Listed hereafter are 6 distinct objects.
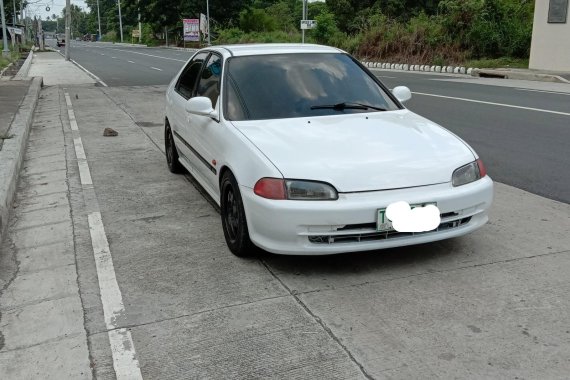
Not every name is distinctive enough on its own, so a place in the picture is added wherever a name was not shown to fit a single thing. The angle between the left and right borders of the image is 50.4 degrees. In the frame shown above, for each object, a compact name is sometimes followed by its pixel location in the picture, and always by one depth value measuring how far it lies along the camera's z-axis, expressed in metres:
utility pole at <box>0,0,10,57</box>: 36.59
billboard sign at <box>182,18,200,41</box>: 65.44
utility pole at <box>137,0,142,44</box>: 90.62
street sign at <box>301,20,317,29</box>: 35.62
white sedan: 3.89
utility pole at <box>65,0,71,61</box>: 37.07
